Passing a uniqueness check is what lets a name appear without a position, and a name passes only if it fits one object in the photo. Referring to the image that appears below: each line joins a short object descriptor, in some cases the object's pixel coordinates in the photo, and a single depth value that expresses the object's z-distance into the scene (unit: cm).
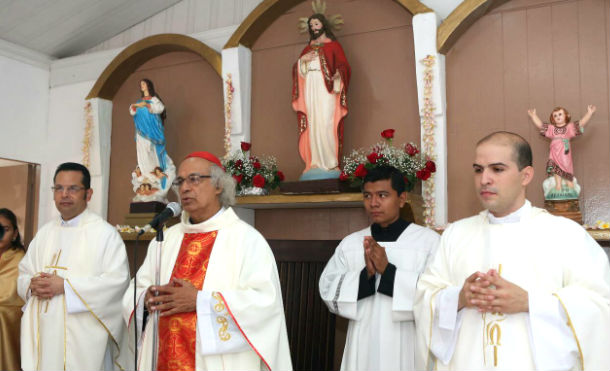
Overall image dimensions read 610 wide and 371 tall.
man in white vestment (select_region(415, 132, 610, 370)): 298
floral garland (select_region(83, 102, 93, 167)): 769
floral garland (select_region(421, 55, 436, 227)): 551
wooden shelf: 543
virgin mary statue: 672
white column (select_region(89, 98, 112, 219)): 763
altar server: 416
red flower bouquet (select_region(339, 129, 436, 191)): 514
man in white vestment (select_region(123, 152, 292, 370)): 349
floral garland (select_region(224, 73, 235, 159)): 655
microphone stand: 298
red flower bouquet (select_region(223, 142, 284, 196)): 584
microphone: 301
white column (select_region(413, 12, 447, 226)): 552
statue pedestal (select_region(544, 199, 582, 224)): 473
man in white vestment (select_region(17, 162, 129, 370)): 464
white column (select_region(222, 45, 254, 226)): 654
